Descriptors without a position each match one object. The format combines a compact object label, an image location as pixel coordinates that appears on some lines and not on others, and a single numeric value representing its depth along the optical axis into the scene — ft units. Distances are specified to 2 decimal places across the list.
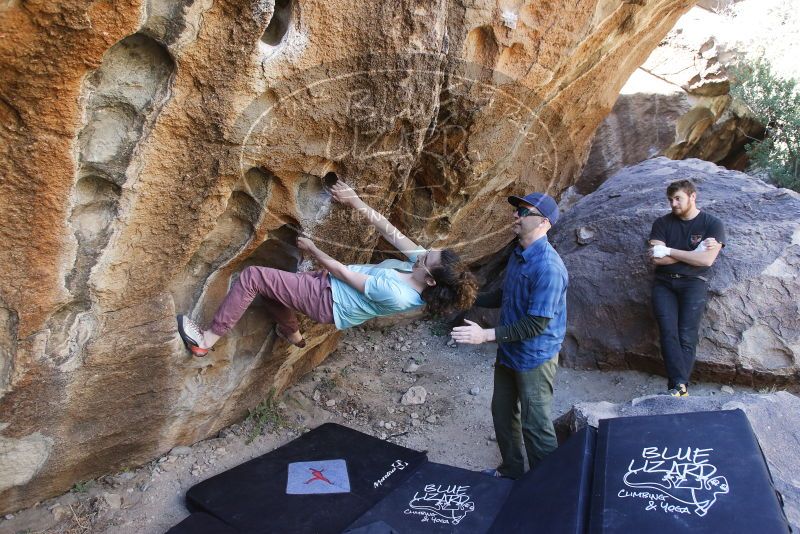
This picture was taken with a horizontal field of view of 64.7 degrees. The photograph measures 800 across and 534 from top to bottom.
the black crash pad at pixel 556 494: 8.14
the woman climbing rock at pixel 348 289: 11.59
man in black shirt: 15.06
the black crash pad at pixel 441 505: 10.26
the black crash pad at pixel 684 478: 7.25
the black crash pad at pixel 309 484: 11.48
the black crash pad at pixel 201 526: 11.12
